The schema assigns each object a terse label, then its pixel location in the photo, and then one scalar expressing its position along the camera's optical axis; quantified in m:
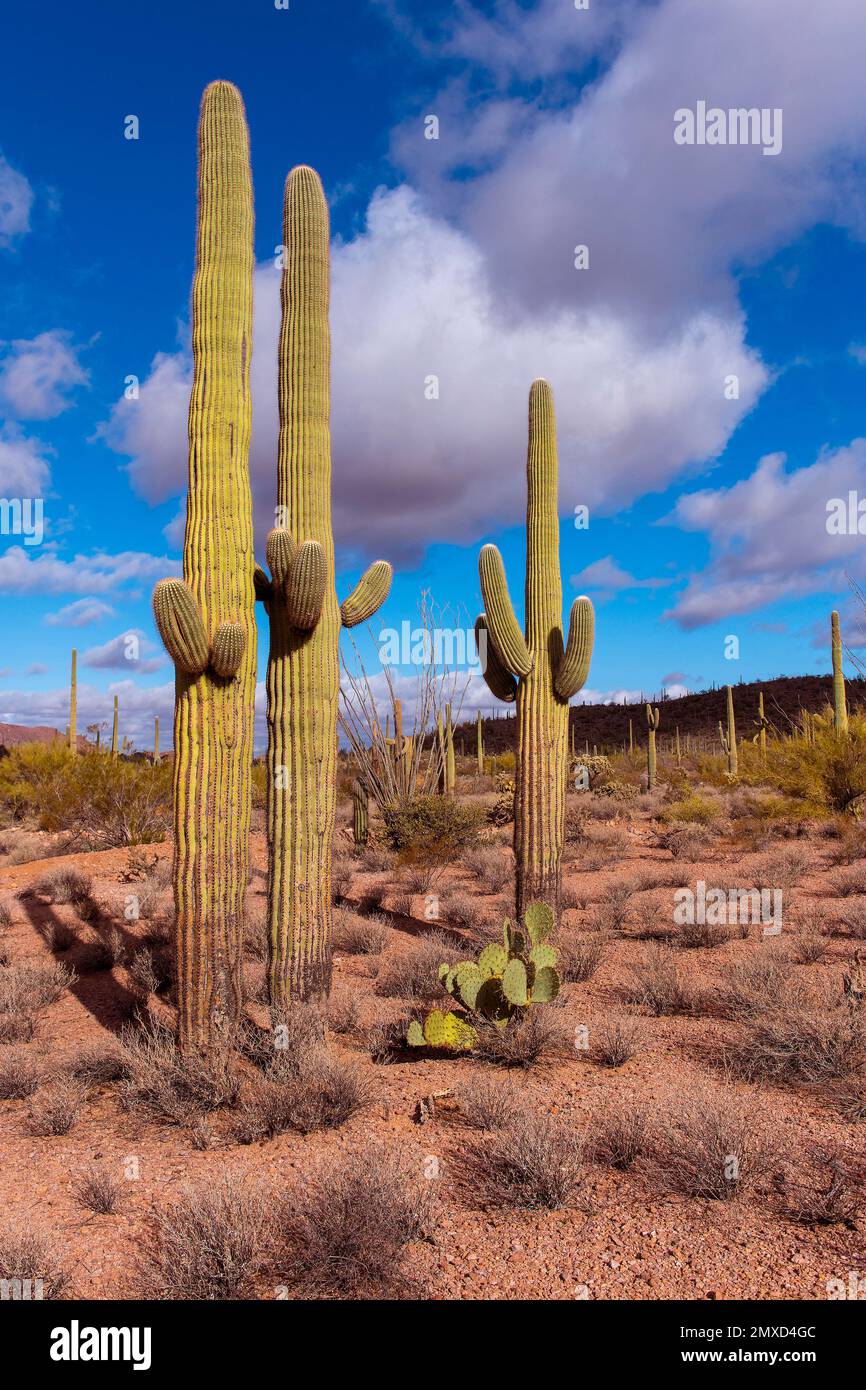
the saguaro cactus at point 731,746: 24.61
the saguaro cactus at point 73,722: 23.61
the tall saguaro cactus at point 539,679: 8.09
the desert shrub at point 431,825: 14.02
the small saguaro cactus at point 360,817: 14.30
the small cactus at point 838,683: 17.33
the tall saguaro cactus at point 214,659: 5.30
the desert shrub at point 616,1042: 5.28
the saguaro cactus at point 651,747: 24.83
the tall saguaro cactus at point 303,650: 6.01
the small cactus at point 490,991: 5.56
